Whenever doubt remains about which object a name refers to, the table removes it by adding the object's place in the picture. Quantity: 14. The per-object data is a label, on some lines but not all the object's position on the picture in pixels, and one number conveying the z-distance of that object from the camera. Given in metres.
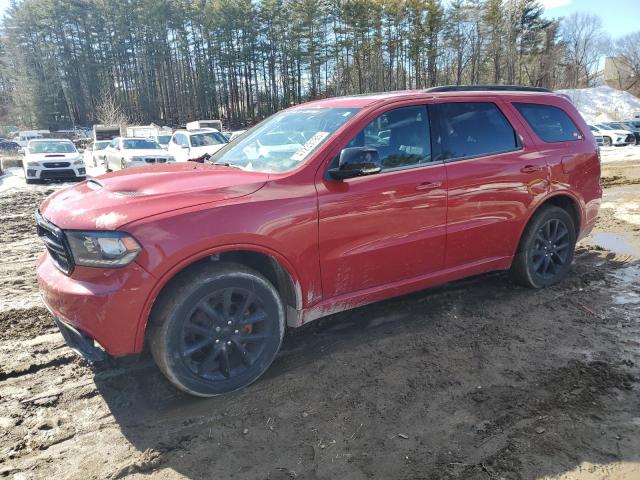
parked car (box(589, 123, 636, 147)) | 29.62
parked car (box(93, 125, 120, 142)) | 35.78
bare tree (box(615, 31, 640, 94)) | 71.57
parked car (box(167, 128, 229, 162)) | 17.52
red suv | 2.69
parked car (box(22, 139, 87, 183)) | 15.74
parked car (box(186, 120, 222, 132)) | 34.84
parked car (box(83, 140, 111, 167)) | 23.59
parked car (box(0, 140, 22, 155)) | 41.08
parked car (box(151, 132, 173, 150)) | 30.57
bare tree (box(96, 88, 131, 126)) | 50.38
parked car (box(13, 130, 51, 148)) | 50.88
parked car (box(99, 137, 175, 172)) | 16.47
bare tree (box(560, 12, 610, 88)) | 72.88
